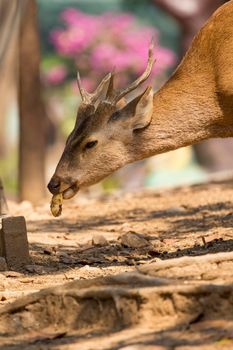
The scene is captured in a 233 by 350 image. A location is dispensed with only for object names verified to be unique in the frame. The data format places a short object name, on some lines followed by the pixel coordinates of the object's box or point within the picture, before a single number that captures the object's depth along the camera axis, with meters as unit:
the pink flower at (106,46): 40.59
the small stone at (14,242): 17.31
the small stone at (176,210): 23.19
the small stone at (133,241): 19.27
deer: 18.27
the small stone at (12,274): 16.89
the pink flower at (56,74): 46.56
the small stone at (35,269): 17.14
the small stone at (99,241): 19.59
